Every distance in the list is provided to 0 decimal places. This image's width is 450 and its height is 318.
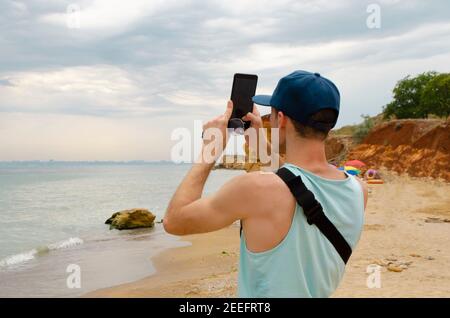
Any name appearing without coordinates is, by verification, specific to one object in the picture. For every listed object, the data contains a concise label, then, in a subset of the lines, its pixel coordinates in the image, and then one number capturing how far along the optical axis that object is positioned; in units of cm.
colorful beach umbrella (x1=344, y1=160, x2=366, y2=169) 3400
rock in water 2191
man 183
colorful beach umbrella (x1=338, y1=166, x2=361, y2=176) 2718
